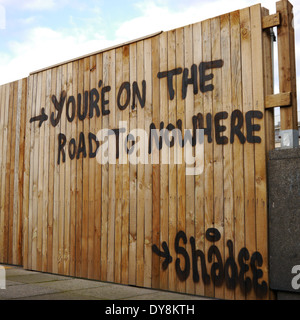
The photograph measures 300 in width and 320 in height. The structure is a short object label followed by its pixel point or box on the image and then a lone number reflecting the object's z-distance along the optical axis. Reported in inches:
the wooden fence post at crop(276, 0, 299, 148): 184.2
